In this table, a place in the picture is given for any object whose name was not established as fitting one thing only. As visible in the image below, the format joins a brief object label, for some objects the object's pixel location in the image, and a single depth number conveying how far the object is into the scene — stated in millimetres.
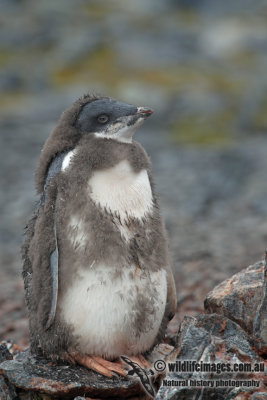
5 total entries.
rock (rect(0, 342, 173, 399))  8289
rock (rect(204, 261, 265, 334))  8992
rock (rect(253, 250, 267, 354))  8398
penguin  8586
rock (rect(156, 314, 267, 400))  7500
